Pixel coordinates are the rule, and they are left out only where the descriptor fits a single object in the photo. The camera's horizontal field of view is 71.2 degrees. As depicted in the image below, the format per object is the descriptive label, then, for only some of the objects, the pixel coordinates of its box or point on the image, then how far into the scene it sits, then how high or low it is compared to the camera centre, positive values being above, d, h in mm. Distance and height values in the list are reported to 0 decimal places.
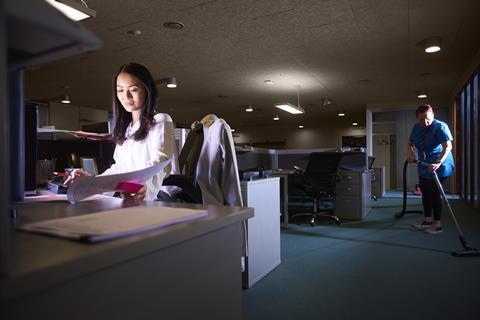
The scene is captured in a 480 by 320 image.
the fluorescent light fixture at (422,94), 7806 +1561
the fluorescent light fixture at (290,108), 7116 +1192
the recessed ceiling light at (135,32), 4055 +1567
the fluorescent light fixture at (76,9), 2126 +1008
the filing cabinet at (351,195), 4680 -513
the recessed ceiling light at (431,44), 4422 +1548
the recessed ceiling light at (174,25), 3819 +1570
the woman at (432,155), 3574 +36
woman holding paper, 1366 +149
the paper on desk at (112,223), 489 -105
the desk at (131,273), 375 -163
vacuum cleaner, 4902 -802
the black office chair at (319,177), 4461 -241
